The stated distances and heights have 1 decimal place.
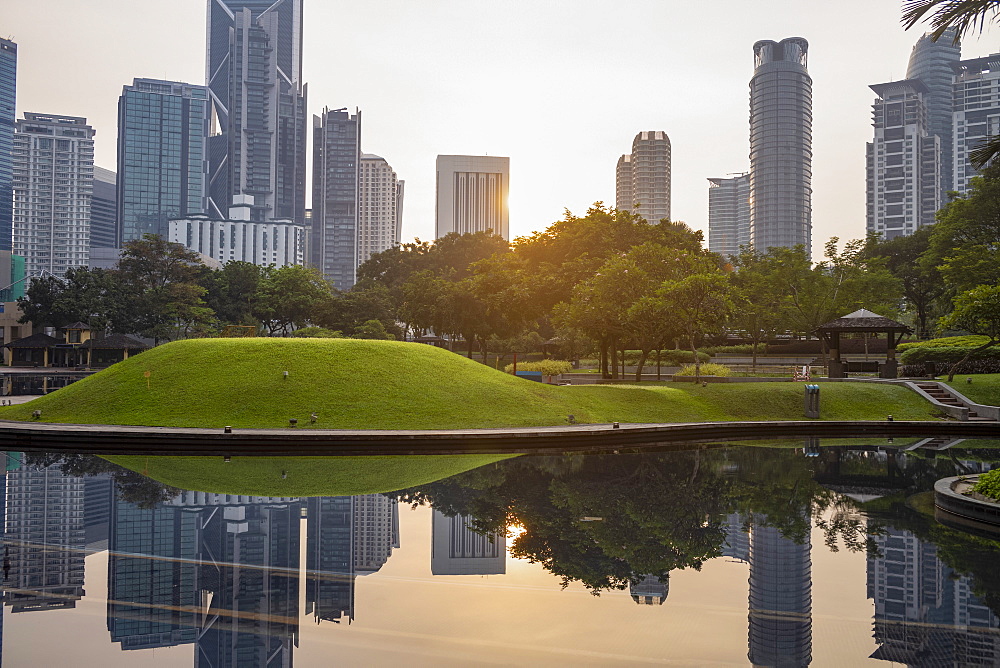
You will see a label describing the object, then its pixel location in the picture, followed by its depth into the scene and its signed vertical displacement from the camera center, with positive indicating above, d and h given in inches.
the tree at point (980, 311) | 1198.9 +63.2
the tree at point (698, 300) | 1238.3 +77.7
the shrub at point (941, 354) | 1402.6 -9.5
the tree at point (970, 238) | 1649.9 +288.8
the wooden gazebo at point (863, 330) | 1375.5 +34.2
